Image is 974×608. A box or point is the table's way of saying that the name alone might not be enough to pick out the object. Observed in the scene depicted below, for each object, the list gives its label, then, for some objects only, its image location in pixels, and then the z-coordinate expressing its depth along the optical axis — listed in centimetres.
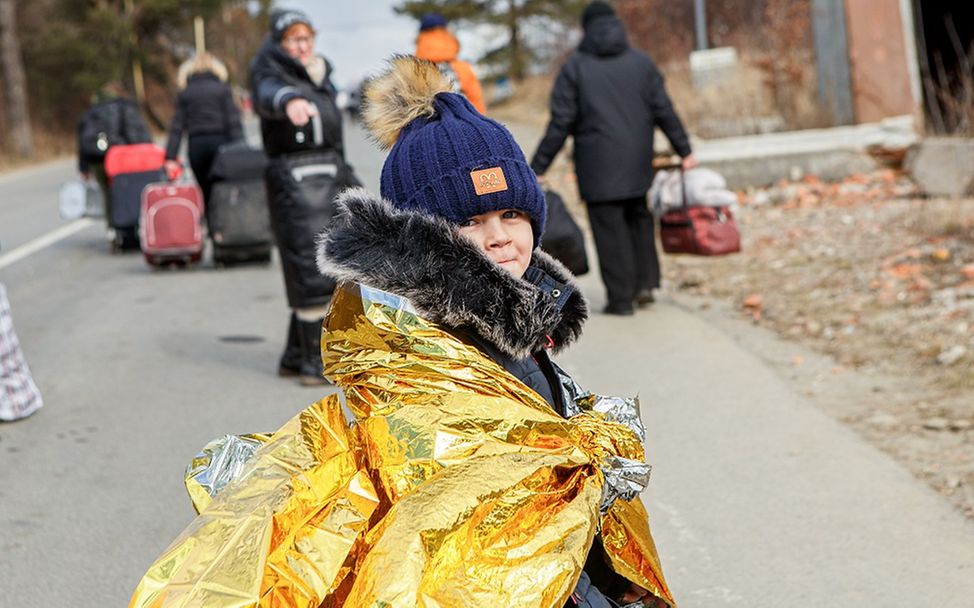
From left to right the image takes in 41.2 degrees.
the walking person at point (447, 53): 759
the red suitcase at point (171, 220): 1159
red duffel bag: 888
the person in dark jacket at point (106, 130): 1359
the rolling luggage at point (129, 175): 1304
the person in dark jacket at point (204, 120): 1226
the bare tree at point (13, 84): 3553
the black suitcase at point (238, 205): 1140
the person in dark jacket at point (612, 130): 852
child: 221
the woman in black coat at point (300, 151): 682
